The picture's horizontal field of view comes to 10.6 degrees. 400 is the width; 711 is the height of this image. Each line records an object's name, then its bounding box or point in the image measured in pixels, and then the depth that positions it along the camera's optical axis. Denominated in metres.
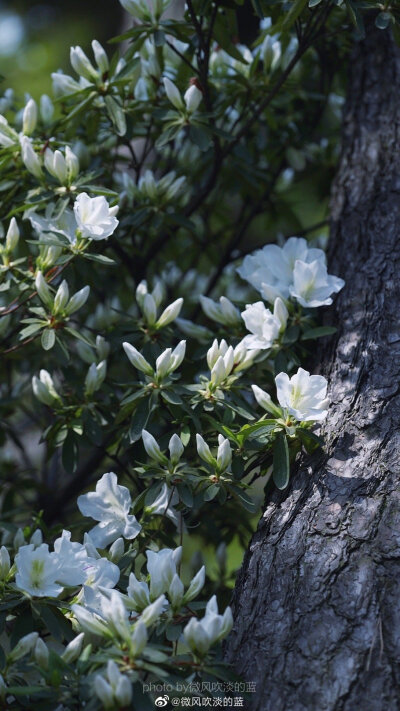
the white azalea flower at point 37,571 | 1.69
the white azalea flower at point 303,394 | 1.75
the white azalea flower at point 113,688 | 1.59
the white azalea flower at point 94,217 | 1.81
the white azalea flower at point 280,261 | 1.91
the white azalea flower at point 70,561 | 1.71
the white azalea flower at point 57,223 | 1.86
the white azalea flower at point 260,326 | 1.83
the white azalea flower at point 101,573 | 1.71
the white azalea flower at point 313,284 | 1.85
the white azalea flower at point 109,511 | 1.77
